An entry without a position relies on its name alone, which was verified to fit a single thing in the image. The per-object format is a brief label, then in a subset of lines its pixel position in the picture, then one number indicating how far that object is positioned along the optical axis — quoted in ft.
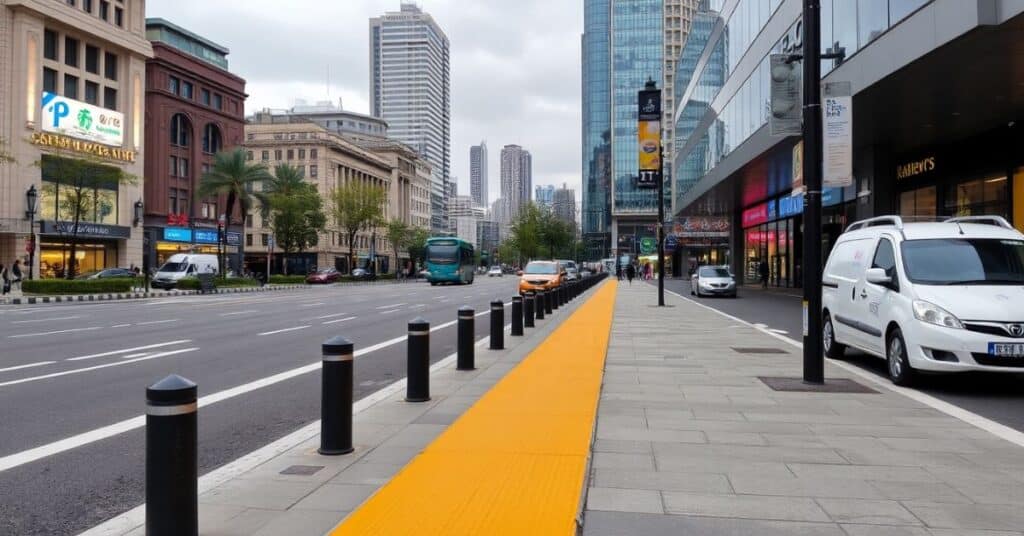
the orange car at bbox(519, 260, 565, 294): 108.06
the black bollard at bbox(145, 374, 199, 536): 11.30
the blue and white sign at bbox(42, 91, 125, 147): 155.84
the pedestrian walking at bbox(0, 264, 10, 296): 113.82
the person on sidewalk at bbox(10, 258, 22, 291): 131.85
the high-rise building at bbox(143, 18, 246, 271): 208.13
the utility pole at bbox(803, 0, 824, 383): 28.45
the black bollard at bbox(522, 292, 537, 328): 54.74
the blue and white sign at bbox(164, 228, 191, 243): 211.82
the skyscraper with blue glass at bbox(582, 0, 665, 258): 429.79
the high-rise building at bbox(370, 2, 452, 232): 599.08
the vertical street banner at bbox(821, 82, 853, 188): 30.30
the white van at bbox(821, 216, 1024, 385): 26.32
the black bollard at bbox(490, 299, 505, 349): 40.47
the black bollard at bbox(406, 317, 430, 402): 25.25
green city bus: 177.58
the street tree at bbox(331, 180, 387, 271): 253.44
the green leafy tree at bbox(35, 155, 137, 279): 138.00
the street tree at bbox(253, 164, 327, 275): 238.27
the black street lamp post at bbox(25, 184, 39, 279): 117.29
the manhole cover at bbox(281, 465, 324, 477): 16.89
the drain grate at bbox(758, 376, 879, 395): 28.22
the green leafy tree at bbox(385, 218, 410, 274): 300.81
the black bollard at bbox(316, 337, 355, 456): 18.17
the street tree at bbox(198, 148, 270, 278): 180.14
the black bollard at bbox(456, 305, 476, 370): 32.60
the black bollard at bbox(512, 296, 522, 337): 49.52
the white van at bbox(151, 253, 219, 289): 144.97
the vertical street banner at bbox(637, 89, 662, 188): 86.17
